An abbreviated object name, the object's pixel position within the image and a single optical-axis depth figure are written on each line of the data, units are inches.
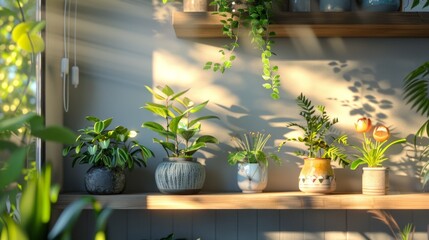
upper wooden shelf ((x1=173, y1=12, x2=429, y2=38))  114.3
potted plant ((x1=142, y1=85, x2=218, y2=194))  112.7
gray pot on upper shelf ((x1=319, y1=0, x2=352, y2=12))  118.6
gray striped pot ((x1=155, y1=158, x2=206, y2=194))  112.3
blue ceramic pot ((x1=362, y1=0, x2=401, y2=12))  117.6
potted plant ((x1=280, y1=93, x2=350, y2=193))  115.1
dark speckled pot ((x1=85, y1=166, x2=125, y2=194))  113.3
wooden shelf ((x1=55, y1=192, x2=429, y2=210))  110.0
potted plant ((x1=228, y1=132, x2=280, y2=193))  116.3
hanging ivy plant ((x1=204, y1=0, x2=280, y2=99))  113.3
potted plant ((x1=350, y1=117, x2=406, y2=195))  114.3
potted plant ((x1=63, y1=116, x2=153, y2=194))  113.2
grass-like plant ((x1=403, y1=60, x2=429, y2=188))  115.3
